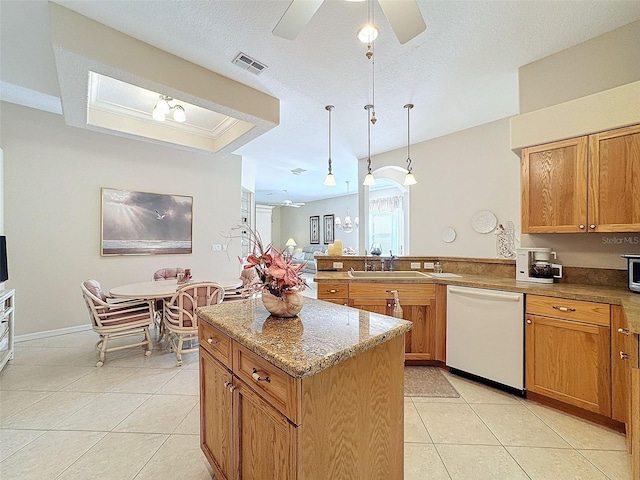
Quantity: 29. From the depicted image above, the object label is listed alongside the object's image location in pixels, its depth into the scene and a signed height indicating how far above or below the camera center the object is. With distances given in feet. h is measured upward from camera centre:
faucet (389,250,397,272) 11.04 -0.77
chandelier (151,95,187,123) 9.77 +4.65
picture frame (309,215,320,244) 35.68 +1.67
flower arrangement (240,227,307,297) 4.24 -0.43
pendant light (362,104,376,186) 10.35 +2.50
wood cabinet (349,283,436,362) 9.00 -2.01
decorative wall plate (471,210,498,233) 12.21 +0.95
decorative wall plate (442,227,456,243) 13.51 +0.37
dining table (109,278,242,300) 9.36 -1.72
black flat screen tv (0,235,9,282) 8.84 -0.64
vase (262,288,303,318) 4.45 -0.96
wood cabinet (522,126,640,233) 6.47 +1.48
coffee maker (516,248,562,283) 7.94 -0.66
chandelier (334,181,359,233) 27.04 +1.87
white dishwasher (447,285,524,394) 7.32 -2.54
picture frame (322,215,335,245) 33.60 +1.72
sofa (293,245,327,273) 33.94 -1.51
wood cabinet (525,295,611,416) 6.08 -2.50
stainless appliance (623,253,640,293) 6.34 -0.64
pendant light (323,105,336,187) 10.74 +2.46
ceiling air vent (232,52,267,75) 7.80 +5.12
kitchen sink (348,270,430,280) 10.04 -1.18
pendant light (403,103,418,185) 10.58 +2.48
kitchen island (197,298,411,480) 2.98 -1.89
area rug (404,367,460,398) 7.68 -4.09
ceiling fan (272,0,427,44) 4.34 +3.64
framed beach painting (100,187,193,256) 13.01 +0.92
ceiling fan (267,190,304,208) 30.01 +4.64
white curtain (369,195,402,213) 26.40 +3.71
